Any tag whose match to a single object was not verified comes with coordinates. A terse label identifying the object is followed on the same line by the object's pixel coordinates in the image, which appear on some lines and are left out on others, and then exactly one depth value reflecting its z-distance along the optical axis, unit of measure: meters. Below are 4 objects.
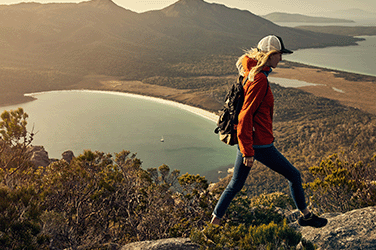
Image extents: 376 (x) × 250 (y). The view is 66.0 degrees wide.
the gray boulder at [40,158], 15.88
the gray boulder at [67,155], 18.50
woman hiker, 2.83
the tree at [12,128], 6.65
